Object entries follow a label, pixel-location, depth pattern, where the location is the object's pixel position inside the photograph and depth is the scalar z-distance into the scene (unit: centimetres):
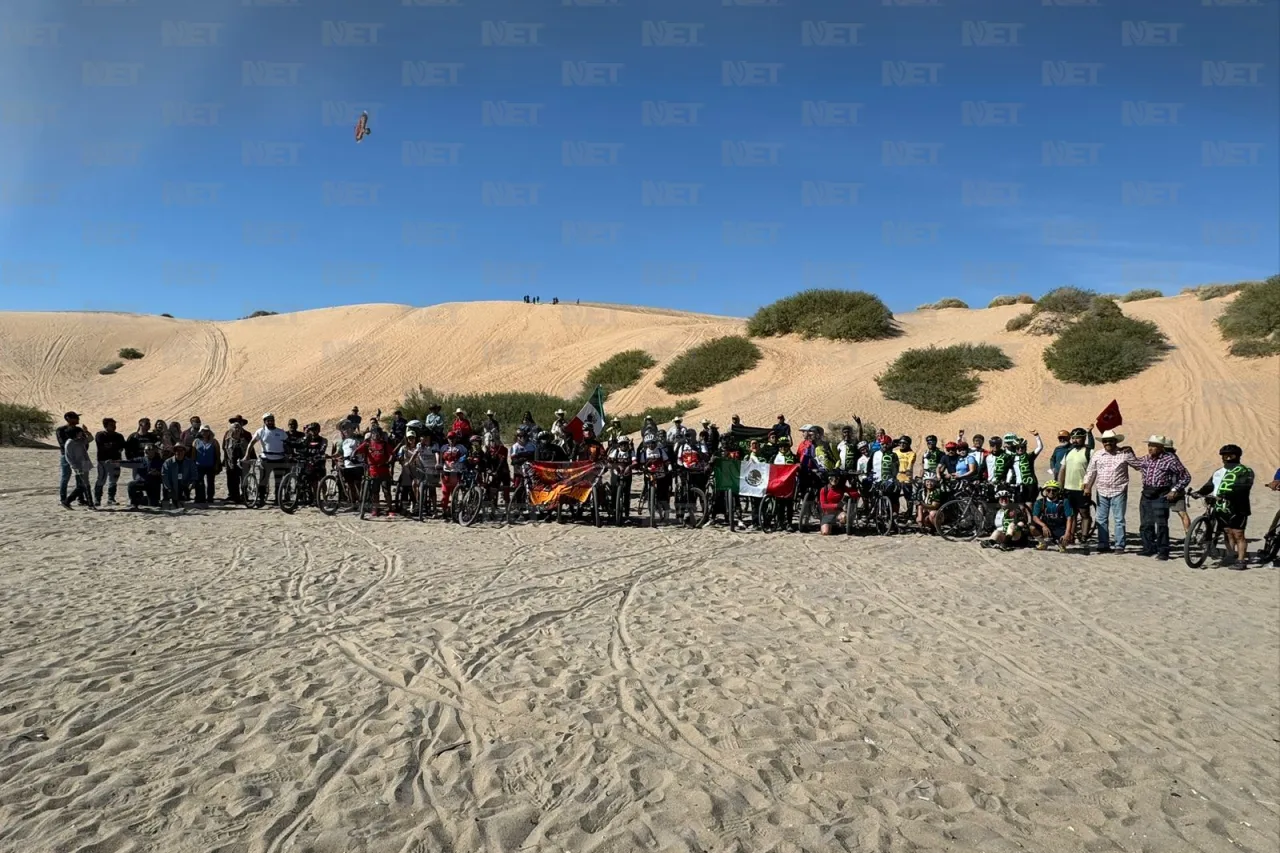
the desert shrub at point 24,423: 2419
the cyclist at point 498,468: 1282
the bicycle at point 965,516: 1197
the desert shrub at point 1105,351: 2542
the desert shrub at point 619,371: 3291
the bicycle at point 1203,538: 1028
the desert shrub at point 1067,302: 2973
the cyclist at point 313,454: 1314
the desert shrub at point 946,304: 5051
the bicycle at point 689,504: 1271
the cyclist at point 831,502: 1230
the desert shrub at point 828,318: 3362
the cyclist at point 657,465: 1263
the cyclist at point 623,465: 1273
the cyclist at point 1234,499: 1024
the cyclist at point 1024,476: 1194
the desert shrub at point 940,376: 2567
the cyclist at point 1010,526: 1132
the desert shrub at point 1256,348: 2512
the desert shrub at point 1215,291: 3456
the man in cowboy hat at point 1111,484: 1101
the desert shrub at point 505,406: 3000
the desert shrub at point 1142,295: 4286
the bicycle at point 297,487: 1293
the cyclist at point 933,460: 1261
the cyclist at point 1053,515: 1141
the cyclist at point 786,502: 1256
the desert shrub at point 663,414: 2717
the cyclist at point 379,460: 1295
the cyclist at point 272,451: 1316
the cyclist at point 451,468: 1264
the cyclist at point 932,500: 1231
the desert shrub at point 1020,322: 3078
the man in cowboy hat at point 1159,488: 1062
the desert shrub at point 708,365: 3052
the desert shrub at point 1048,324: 2933
